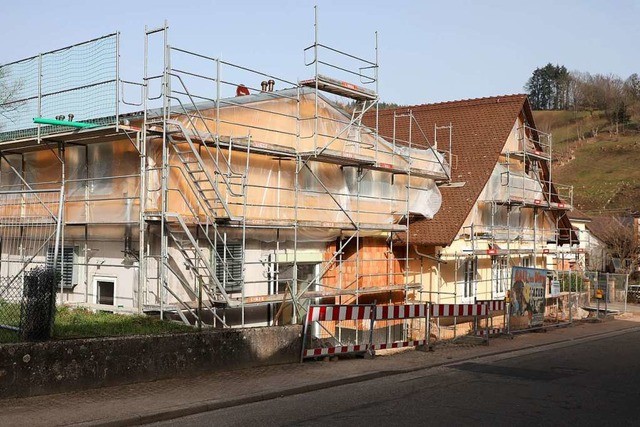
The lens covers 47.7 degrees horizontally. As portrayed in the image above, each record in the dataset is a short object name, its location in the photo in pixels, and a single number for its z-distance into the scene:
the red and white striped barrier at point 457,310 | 16.54
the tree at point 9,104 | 17.20
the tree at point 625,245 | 45.06
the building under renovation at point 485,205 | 22.97
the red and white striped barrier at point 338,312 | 13.84
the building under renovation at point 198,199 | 14.65
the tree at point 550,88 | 133.62
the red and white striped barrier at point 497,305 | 19.55
